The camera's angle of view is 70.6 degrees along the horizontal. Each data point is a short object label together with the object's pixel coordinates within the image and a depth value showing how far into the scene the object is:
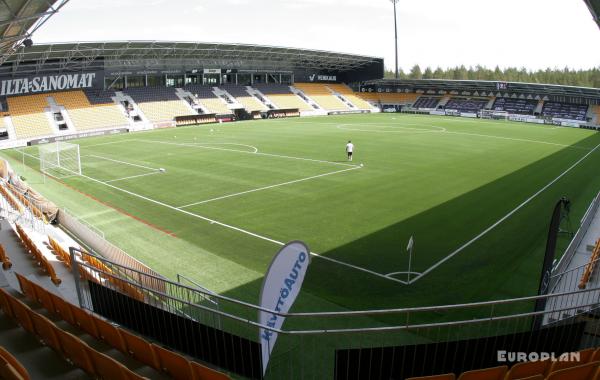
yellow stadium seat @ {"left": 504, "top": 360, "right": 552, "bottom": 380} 6.17
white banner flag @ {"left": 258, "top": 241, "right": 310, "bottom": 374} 6.60
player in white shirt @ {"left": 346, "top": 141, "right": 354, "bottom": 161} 32.44
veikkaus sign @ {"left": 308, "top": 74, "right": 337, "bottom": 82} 92.75
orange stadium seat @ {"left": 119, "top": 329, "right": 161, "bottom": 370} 6.88
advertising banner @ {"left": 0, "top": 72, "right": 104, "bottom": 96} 53.31
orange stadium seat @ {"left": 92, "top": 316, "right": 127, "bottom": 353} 7.45
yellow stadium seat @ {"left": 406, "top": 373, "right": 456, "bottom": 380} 5.75
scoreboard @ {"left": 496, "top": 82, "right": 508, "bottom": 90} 76.62
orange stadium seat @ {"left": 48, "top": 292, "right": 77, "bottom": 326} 8.54
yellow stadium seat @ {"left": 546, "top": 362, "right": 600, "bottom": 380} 5.80
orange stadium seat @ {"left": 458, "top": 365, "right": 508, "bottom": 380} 5.93
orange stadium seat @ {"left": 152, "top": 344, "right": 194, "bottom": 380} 6.30
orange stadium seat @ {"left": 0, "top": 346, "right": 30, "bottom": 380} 5.26
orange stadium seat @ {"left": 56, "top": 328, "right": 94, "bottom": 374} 6.48
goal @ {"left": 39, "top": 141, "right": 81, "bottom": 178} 30.24
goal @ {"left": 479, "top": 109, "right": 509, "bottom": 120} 75.31
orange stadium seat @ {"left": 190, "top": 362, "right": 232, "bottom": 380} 5.84
